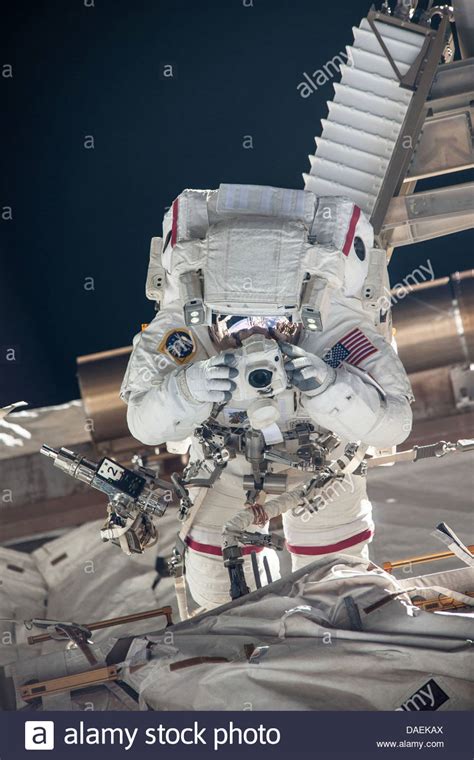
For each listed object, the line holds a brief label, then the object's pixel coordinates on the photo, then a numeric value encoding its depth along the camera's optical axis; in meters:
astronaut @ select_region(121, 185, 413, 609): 8.86
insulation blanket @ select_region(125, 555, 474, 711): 8.40
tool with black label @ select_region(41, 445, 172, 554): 9.80
